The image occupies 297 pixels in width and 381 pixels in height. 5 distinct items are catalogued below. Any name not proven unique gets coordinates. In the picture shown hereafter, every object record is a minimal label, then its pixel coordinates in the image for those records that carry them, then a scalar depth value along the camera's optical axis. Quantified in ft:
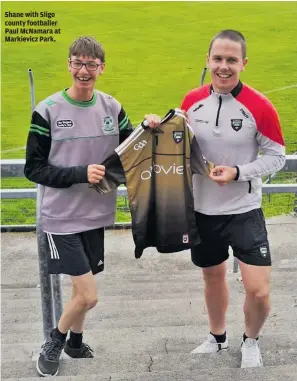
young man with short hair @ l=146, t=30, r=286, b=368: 9.53
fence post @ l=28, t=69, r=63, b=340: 10.02
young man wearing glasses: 9.43
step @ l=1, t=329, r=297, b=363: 11.30
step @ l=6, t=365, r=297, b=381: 8.70
